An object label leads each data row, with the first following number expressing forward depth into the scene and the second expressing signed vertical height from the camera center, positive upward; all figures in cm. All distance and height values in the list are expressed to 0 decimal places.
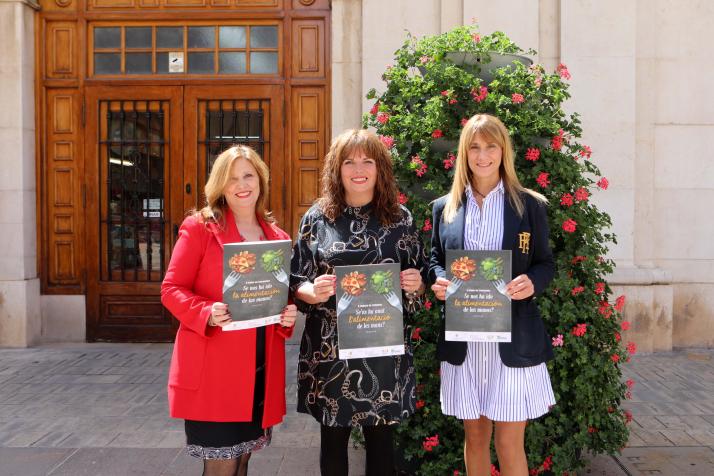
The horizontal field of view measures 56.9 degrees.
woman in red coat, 277 -56
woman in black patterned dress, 285 -28
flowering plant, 358 -5
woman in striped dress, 289 -28
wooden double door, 805 +52
